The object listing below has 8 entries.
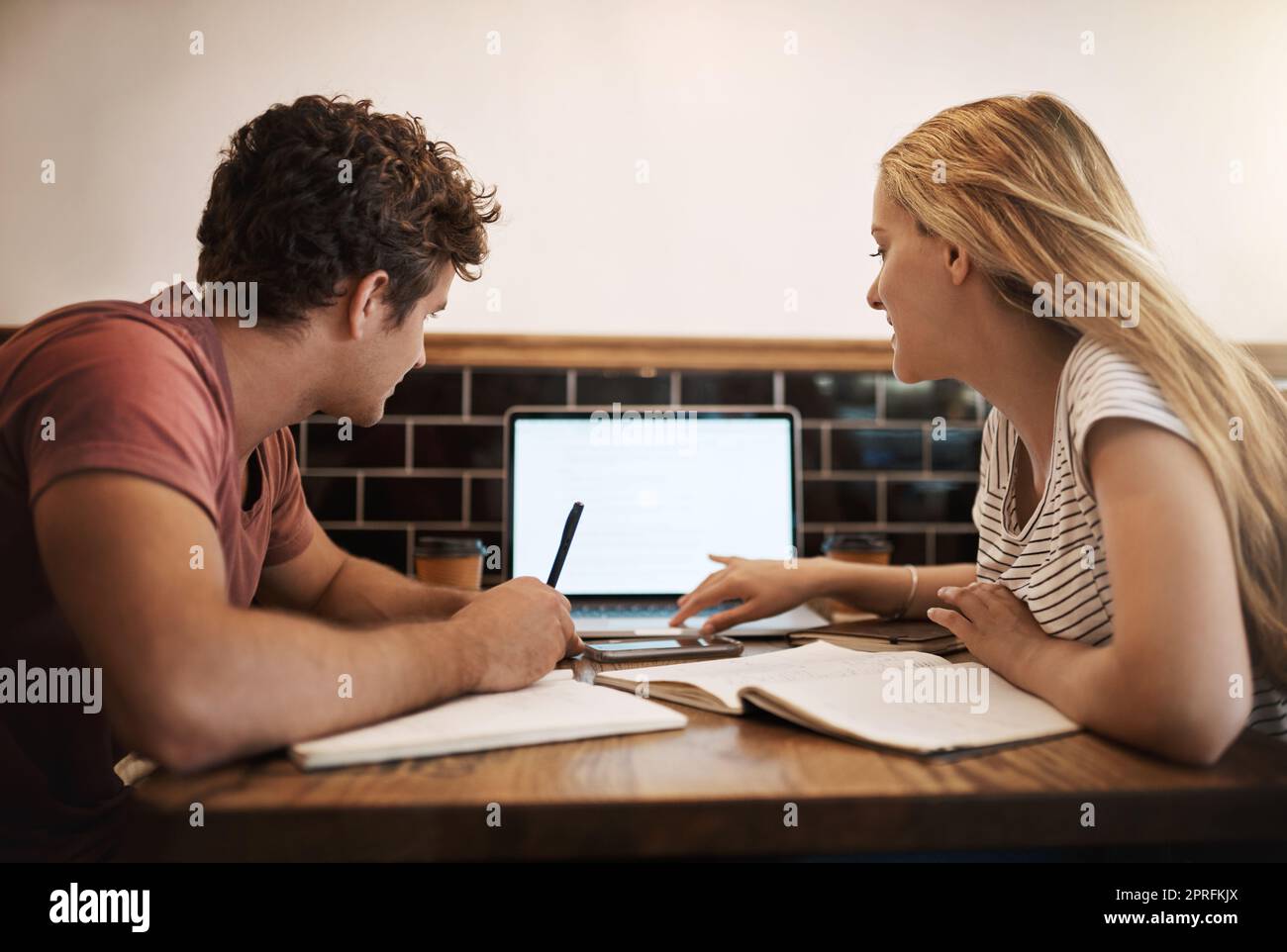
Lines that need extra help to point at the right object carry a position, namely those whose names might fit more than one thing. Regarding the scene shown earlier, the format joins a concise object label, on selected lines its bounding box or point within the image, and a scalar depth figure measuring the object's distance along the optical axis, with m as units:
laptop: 1.56
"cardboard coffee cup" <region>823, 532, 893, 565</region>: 1.49
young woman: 0.65
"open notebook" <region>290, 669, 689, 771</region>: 0.60
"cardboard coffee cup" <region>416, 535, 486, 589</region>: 1.43
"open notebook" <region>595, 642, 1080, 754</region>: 0.66
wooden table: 0.52
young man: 0.58
